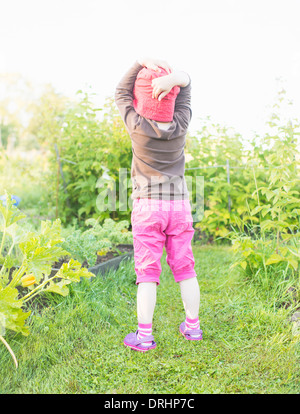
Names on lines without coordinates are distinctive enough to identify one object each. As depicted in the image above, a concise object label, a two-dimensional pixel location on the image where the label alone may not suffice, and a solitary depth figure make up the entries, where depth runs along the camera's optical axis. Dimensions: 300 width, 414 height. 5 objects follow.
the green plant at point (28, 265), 1.60
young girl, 1.94
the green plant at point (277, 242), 2.49
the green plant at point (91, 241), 2.83
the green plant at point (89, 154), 4.18
